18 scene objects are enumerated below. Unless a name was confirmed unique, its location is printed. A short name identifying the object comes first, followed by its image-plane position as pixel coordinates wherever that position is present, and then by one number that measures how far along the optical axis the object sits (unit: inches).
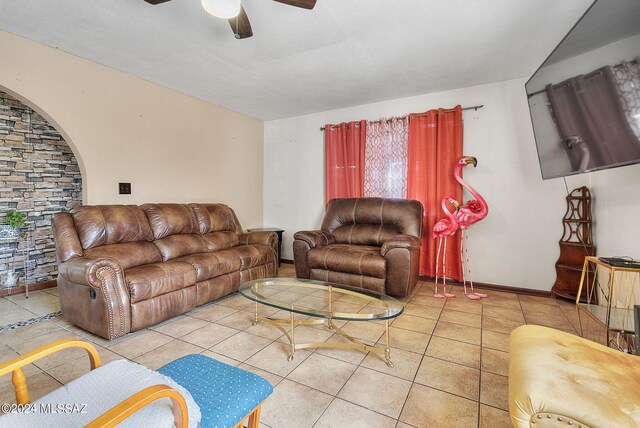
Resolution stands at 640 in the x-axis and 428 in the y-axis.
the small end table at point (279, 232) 174.4
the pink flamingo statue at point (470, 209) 116.3
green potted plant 110.2
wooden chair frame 23.2
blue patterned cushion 33.2
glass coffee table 65.2
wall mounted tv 52.4
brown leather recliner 107.0
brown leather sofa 79.4
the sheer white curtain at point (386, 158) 142.3
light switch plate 115.4
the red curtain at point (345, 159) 152.6
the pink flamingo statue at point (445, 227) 119.1
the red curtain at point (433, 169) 129.9
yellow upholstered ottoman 32.6
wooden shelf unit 104.8
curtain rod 127.2
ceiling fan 57.3
